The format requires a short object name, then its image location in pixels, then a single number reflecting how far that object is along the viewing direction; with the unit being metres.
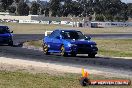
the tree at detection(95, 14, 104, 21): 166.70
